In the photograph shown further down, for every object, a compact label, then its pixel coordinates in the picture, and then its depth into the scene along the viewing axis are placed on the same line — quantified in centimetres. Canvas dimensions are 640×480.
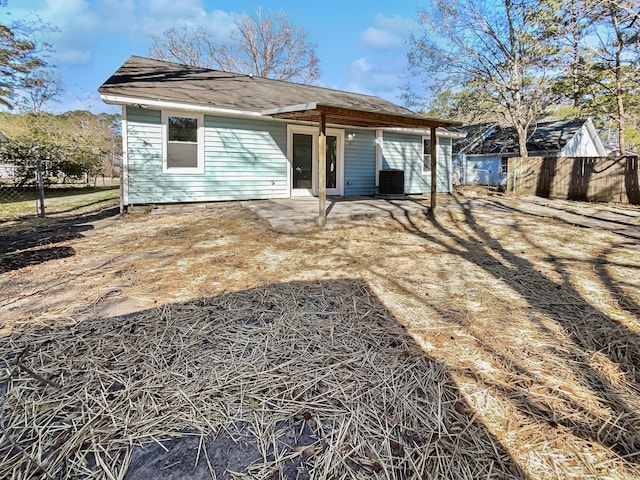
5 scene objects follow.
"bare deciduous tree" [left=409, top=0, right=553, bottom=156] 1421
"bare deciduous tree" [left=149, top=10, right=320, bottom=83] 2219
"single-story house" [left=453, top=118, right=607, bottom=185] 1936
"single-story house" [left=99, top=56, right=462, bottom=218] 732
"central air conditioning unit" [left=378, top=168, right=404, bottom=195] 1035
